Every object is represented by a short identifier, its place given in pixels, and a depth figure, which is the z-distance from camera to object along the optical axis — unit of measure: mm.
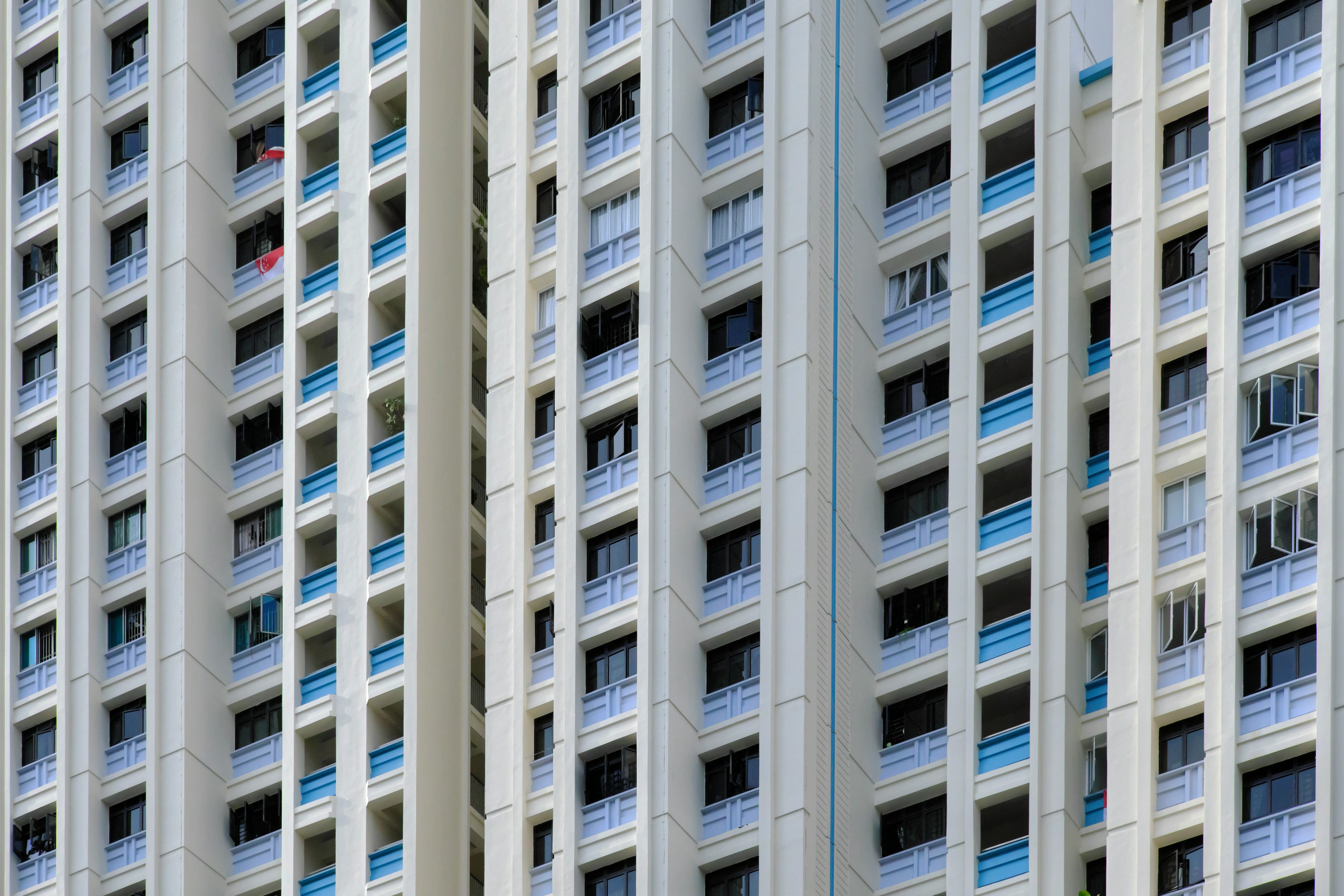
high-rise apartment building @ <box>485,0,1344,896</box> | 58281
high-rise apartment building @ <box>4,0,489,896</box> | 67938
